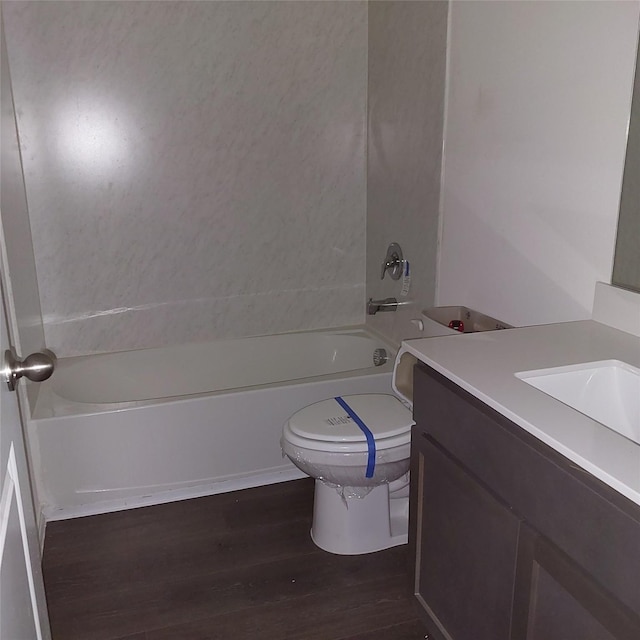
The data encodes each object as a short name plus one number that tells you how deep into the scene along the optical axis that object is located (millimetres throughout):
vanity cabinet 999
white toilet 2018
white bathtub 2396
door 865
